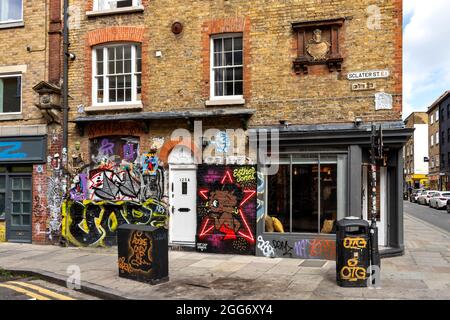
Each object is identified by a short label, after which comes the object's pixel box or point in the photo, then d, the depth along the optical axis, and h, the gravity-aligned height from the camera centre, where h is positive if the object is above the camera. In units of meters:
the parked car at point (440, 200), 36.34 -1.81
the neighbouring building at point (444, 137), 56.65 +5.19
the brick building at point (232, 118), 11.68 +1.64
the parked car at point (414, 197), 49.54 -2.16
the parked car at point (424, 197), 42.87 -1.94
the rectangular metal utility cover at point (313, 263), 10.74 -2.08
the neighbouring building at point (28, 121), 14.22 +1.83
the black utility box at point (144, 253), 8.82 -1.49
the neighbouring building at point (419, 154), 73.19 +3.91
